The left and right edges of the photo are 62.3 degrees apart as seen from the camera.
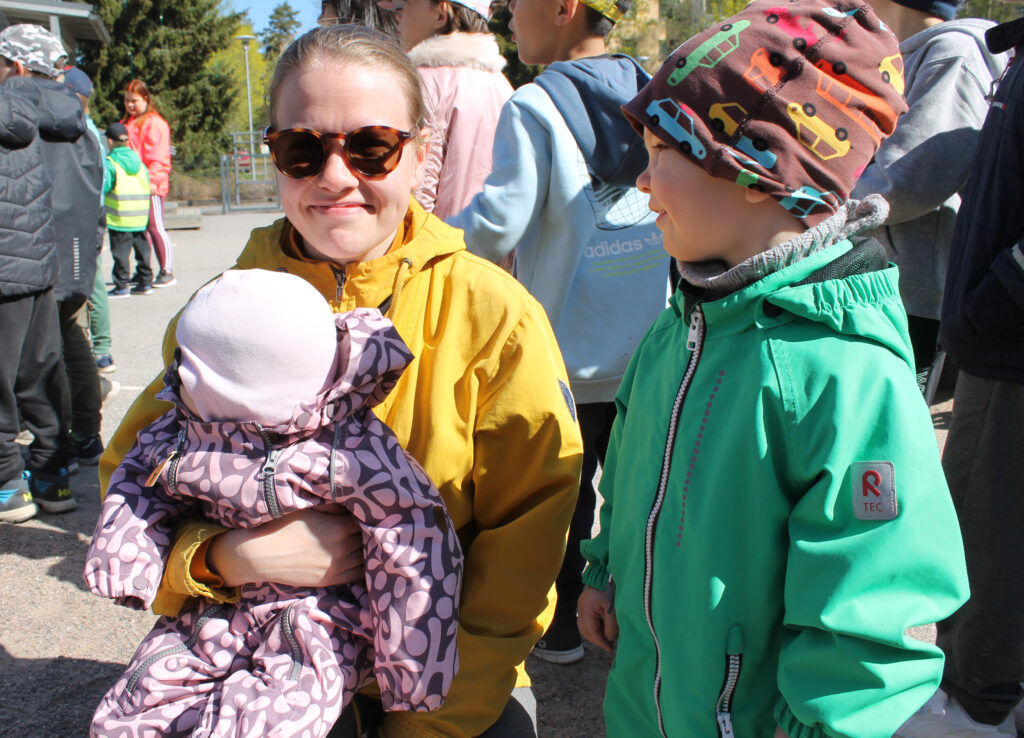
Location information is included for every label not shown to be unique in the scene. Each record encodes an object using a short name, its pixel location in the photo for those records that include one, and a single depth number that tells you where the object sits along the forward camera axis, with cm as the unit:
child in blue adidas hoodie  269
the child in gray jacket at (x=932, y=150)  250
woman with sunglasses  167
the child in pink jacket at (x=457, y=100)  332
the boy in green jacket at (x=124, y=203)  877
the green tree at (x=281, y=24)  6944
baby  148
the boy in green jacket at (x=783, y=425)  123
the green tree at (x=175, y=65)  3197
